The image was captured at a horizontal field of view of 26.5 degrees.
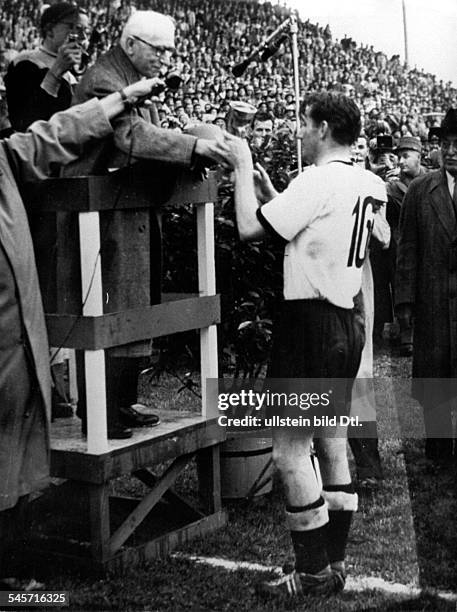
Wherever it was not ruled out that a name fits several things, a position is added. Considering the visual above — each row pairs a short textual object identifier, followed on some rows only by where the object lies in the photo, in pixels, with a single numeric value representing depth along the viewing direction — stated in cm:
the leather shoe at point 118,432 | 411
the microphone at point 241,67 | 450
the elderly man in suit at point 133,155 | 384
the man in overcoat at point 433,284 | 534
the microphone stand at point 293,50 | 409
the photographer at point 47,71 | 416
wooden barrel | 480
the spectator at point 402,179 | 753
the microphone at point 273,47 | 441
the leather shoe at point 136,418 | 430
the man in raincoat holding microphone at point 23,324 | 336
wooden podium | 385
